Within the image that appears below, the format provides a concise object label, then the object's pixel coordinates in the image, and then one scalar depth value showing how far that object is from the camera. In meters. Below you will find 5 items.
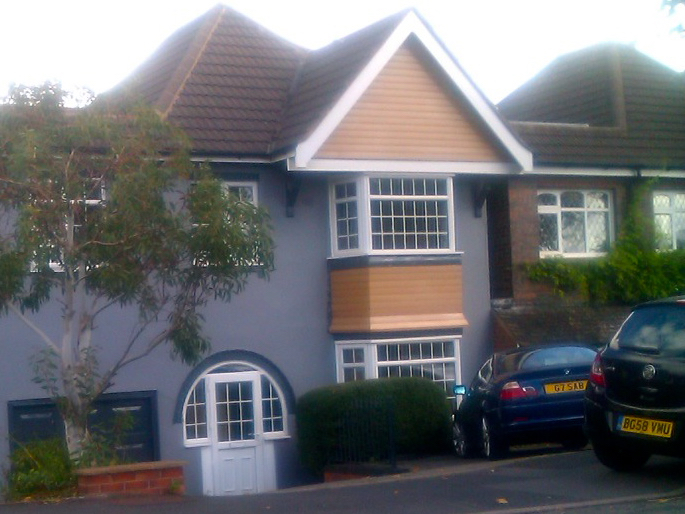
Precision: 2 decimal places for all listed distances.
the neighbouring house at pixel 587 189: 22.05
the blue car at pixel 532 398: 15.74
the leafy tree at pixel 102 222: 13.43
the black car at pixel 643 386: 11.29
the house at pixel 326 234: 19.89
